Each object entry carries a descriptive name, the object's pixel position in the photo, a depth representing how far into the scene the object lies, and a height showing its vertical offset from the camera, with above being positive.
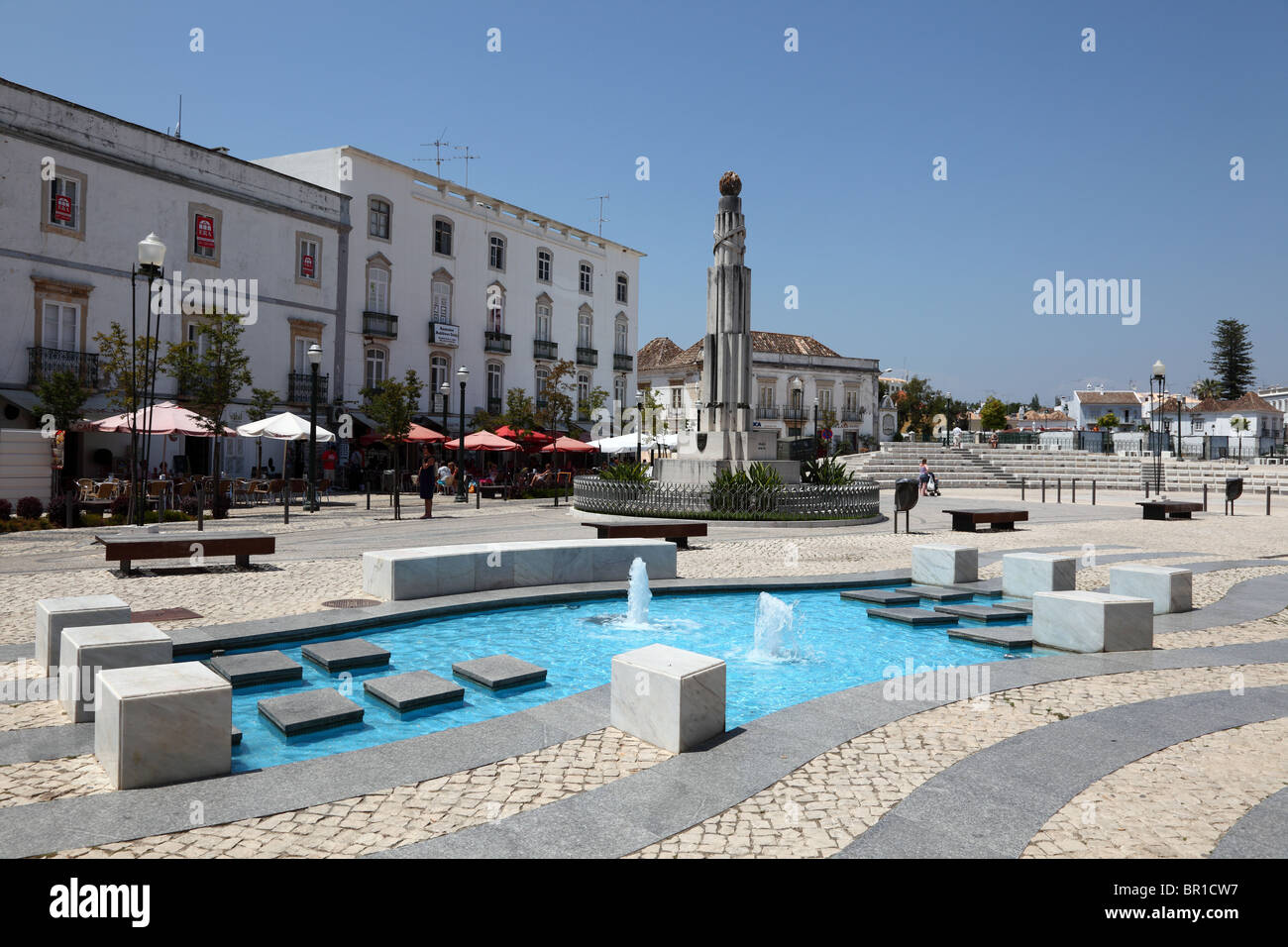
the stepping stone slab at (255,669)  6.65 -1.77
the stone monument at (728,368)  22.70 +2.67
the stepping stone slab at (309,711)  5.59 -1.81
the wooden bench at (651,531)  14.43 -1.28
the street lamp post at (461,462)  25.95 -0.11
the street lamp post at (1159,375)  35.81 +4.03
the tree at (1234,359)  96.00 +12.90
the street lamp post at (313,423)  22.17 +0.95
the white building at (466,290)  38.19 +9.38
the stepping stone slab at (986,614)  9.77 -1.81
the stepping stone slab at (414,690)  6.14 -1.81
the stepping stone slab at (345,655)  7.16 -1.78
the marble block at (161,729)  4.41 -1.53
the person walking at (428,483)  22.42 -0.70
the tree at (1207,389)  105.31 +10.97
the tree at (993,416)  108.06 +6.52
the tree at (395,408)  29.36 +1.86
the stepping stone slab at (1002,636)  8.34 -1.81
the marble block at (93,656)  5.58 -1.46
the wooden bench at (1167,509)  22.94 -1.22
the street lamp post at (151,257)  13.62 +3.36
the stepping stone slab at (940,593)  10.77 -1.73
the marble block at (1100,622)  7.90 -1.55
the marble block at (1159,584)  9.80 -1.46
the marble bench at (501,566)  9.91 -1.40
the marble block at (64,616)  6.71 -1.39
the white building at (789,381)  69.44 +7.11
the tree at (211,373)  23.39 +2.47
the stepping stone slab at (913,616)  9.41 -1.80
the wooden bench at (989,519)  19.70 -1.35
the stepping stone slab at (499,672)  6.73 -1.81
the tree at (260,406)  27.55 +1.81
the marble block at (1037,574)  10.53 -1.44
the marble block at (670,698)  5.14 -1.55
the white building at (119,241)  25.28 +7.79
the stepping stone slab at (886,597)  10.49 -1.76
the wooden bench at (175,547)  11.28 -1.29
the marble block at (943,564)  11.62 -1.45
